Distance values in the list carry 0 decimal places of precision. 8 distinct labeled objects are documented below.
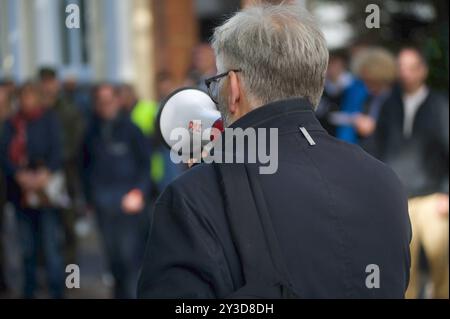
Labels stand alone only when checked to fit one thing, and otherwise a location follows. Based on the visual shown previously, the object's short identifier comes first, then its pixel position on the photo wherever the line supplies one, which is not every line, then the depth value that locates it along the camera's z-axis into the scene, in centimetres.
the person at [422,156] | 1310
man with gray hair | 465
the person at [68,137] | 1794
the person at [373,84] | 1497
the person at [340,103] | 1581
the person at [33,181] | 1604
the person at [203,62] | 1611
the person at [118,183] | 1533
